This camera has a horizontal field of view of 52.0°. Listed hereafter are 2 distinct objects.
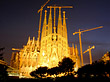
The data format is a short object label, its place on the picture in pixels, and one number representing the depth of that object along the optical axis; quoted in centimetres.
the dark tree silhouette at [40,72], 3363
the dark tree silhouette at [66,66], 3148
